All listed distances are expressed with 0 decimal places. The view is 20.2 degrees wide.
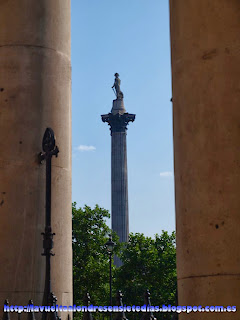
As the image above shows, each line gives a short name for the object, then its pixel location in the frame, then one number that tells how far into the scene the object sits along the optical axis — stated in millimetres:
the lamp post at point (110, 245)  57875
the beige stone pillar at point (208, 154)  10984
